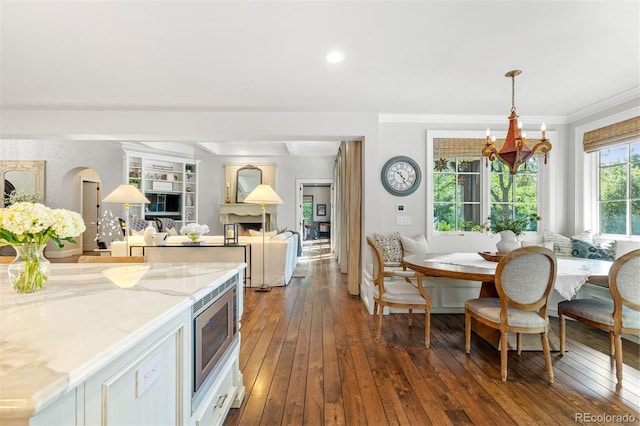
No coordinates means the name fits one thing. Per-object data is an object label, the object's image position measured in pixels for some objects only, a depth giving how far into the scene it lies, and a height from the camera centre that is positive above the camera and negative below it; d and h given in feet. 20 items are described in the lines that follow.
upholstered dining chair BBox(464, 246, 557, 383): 7.18 -1.87
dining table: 7.79 -1.53
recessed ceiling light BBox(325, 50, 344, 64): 8.56 +4.52
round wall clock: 14.29 +1.81
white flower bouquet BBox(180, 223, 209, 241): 14.82 -0.78
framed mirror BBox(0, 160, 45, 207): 23.63 +3.03
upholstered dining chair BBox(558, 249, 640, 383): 6.97 -2.13
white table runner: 7.77 -1.49
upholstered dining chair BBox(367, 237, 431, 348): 9.18 -2.45
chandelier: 8.77 +1.96
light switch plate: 14.33 -0.25
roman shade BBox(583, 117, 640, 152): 11.31 +3.15
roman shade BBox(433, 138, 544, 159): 14.37 +3.22
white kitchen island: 2.14 -1.11
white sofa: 14.92 -1.88
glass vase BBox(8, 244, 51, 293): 4.17 -0.76
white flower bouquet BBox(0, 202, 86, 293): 3.87 -0.26
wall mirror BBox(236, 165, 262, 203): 28.32 +3.31
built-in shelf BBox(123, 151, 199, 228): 24.50 +2.64
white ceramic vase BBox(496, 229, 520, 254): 9.32 -0.85
